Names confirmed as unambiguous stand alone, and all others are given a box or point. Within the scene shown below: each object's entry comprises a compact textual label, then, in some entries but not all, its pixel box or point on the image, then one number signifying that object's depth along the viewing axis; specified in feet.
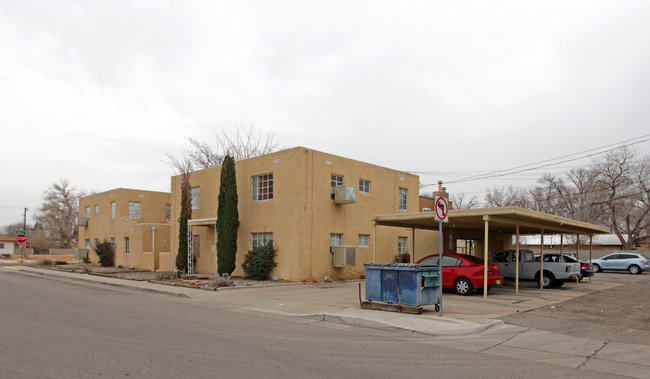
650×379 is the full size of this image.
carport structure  47.06
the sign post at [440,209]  34.06
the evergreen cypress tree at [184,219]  81.20
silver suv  99.30
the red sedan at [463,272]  50.06
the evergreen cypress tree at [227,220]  69.72
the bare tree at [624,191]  153.89
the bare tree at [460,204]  221.87
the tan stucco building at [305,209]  65.57
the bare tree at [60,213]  239.91
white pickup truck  58.90
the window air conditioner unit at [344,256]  67.21
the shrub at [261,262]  66.13
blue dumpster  36.52
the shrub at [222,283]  56.95
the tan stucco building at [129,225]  100.42
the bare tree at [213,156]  144.77
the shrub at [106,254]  113.80
